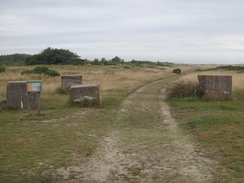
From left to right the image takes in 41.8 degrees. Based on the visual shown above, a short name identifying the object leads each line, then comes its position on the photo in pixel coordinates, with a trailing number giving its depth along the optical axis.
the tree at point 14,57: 116.53
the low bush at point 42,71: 33.96
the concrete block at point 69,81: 18.91
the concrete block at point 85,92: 14.56
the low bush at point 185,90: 16.85
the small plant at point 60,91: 19.05
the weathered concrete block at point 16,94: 14.13
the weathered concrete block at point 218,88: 15.87
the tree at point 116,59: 110.38
